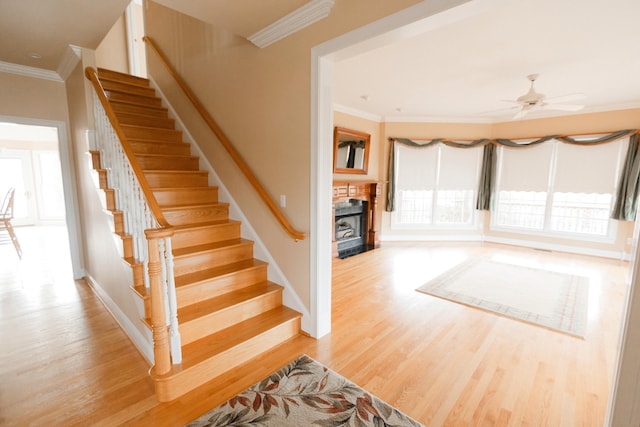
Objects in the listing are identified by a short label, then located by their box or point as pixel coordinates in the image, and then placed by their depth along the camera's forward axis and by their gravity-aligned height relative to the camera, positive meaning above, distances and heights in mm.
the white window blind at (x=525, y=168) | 5586 +302
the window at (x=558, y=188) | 5082 -93
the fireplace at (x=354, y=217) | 5242 -738
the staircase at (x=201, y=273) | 2070 -838
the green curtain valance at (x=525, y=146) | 4711 +344
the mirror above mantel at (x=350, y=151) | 5258 +581
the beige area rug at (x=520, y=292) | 2941 -1366
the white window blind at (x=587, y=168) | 4984 +284
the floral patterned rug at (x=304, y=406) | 1672 -1409
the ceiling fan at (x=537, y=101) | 3504 +1041
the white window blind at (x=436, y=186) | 6219 -89
